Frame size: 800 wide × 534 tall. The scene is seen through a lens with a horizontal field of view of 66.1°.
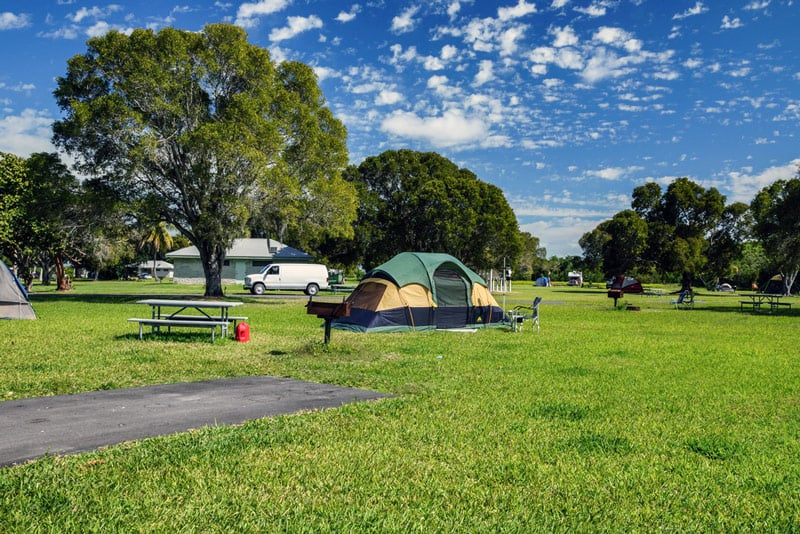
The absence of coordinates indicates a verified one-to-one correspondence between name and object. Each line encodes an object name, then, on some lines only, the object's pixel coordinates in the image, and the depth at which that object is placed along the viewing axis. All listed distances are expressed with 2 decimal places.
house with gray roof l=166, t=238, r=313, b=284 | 53.84
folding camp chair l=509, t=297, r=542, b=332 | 16.92
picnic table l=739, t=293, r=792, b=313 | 28.98
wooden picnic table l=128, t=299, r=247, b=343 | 12.67
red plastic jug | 13.17
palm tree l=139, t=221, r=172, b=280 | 68.85
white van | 38.50
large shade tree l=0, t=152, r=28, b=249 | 29.42
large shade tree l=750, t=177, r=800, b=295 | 28.66
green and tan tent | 16.44
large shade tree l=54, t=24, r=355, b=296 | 25.67
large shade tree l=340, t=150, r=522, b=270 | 45.78
